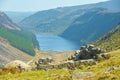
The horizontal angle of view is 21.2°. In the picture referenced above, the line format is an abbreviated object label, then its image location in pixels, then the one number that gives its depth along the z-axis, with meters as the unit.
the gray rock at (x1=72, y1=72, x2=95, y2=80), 31.69
